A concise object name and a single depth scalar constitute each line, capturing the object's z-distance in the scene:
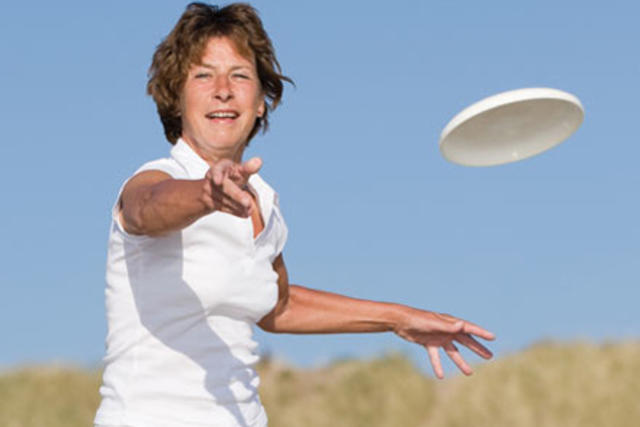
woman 7.34
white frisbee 9.52
